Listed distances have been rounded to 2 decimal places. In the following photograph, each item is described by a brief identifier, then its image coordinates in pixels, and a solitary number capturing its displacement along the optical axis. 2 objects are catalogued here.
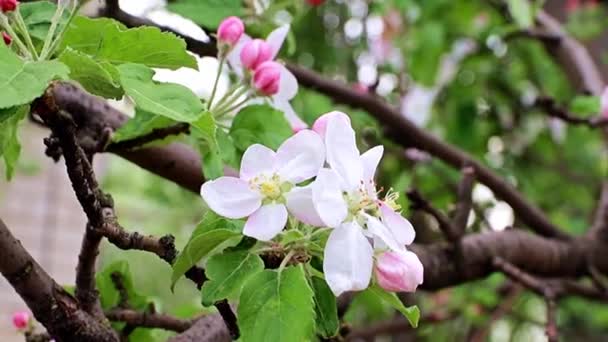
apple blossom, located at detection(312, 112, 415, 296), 0.42
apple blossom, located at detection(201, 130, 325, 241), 0.44
